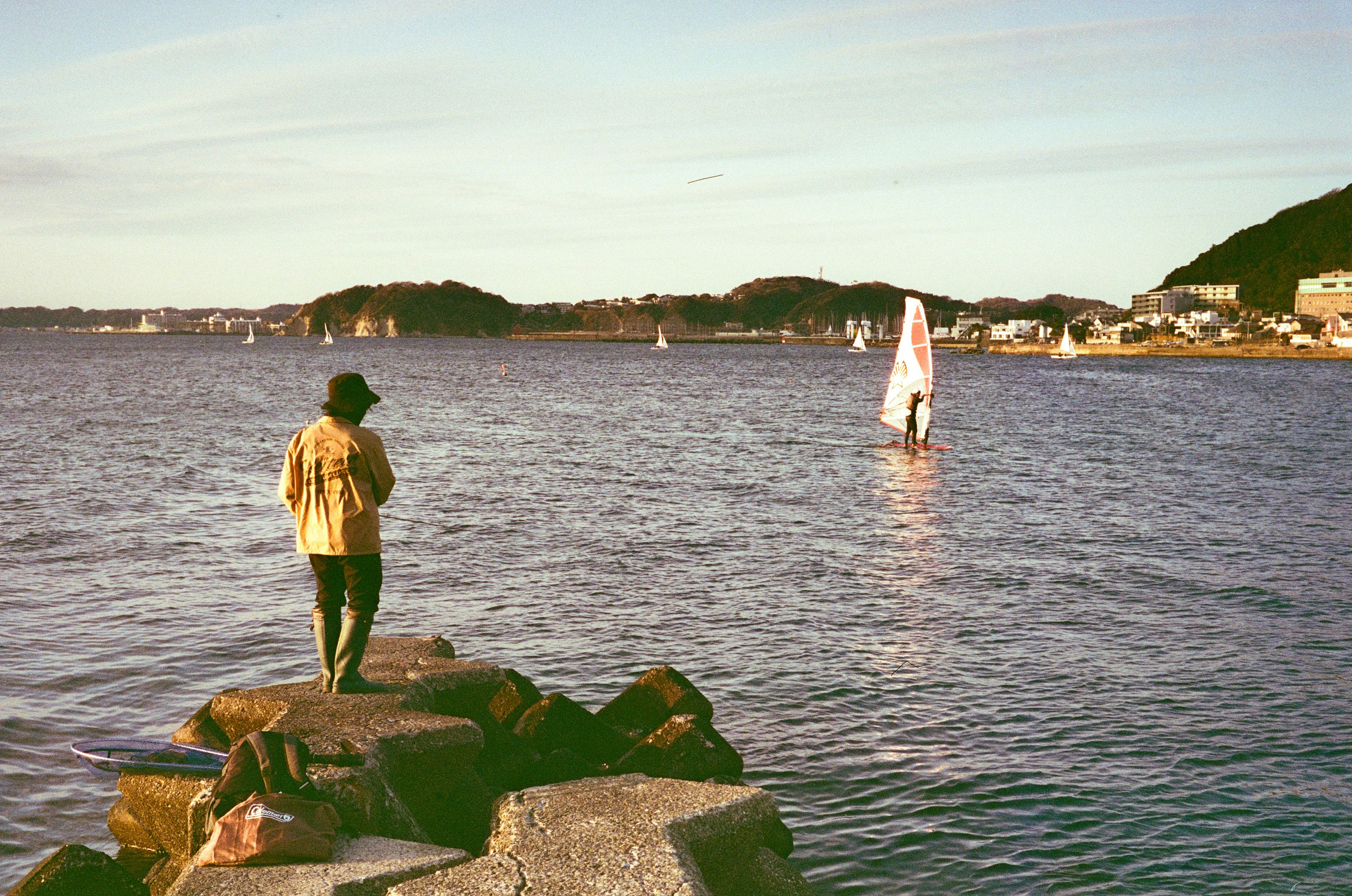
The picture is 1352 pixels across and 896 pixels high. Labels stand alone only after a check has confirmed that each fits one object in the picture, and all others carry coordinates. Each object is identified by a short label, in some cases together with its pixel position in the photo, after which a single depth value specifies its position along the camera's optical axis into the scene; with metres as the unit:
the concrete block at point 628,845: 5.91
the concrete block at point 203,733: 8.61
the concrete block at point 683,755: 8.66
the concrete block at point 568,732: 9.16
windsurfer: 44.56
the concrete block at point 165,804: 7.45
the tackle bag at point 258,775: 6.57
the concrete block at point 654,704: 9.87
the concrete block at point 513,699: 9.91
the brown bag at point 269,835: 6.05
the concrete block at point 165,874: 6.94
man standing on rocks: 8.30
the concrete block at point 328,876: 5.77
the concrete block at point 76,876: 6.41
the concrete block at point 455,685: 9.16
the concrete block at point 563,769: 8.45
